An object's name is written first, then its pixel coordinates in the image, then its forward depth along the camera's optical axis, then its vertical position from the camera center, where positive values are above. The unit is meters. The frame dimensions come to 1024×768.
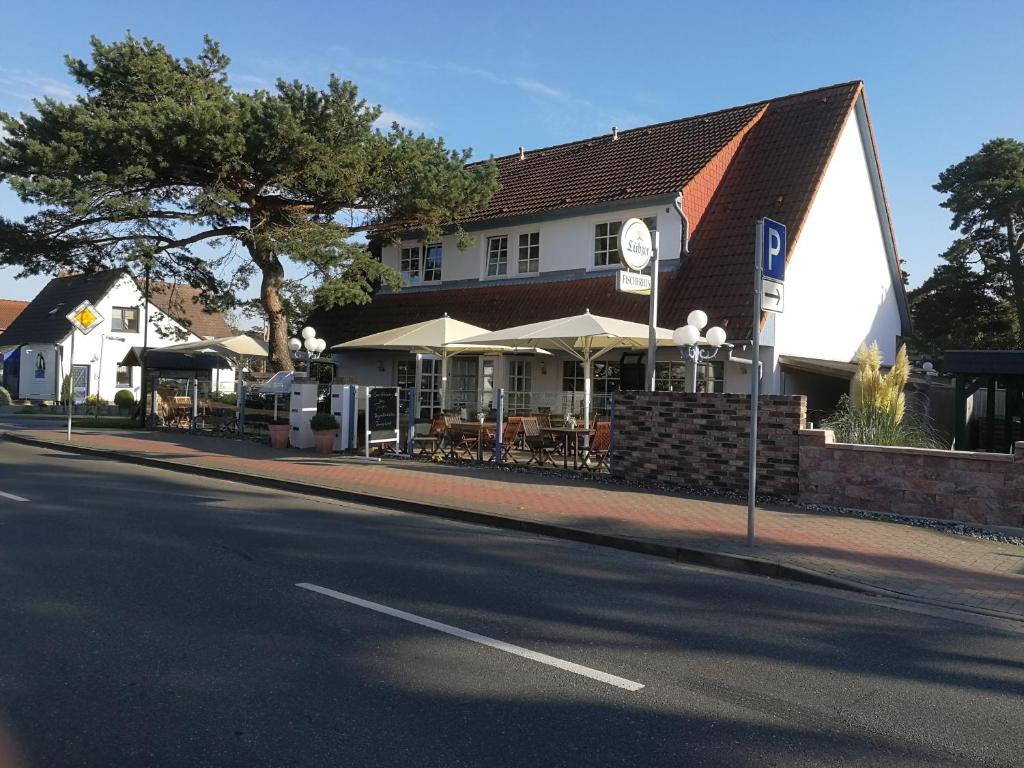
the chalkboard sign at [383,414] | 15.94 -0.26
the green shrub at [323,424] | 17.23 -0.50
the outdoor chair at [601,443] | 14.04 -0.62
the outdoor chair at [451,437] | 15.70 -0.66
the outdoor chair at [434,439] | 15.92 -0.71
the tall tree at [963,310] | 32.75 +4.19
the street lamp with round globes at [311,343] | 21.38 +1.41
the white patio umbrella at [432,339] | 17.06 +1.30
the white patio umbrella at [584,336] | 14.45 +1.22
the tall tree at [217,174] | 18.98 +5.39
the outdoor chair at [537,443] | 14.77 -0.67
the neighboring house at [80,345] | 42.78 +2.44
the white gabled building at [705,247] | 18.05 +3.90
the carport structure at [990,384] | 13.47 +0.57
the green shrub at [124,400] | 36.72 -0.26
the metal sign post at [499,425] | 14.67 -0.37
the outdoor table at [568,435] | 14.10 -0.53
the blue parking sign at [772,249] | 8.30 +1.64
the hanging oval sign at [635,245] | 13.23 +2.61
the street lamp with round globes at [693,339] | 13.74 +1.18
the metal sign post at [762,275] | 8.25 +1.36
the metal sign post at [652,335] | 13.16 +1.14
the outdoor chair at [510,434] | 15.09 -0.54
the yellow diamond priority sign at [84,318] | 18.95 +1.71
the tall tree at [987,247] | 32.12 +6.62
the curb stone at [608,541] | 7.36 -1.42
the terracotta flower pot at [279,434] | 18.30 -0.78
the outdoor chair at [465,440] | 15.61 -0.69
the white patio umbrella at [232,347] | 23.70 +1.40
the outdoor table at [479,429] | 15.32 -0.47
